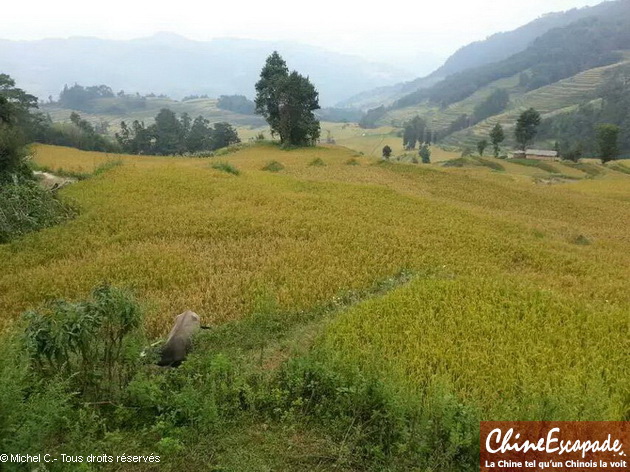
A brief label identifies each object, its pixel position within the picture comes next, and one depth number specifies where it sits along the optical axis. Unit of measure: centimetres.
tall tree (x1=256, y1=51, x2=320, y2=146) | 4197
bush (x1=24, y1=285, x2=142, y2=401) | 517
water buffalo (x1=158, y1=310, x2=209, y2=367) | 666
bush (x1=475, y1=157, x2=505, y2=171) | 4706
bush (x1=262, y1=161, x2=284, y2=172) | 2832
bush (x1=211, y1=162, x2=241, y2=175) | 2302
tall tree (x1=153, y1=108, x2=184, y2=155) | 6788
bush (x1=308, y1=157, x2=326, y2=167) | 3102
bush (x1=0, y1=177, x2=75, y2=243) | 1190
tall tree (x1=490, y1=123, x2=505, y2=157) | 6114
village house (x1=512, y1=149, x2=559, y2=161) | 6696
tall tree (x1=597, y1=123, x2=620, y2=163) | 5188
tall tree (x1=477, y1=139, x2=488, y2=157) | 6668
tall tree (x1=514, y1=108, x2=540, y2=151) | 5812
